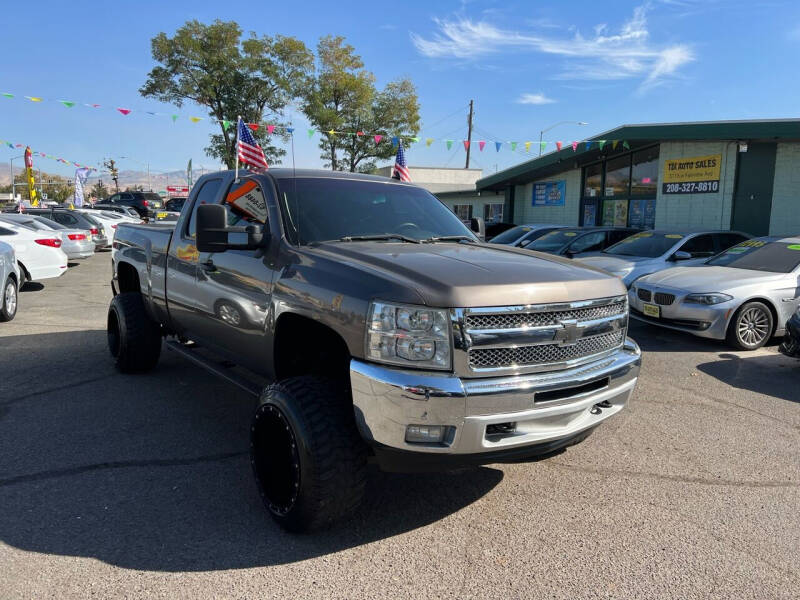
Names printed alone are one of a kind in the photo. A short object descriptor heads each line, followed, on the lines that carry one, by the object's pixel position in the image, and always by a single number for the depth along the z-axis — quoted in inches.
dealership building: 525.7
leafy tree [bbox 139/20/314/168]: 1296.8
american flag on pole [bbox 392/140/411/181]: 389.0
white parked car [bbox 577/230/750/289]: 398.0
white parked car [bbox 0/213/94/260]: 617.7
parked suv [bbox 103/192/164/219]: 1547.2
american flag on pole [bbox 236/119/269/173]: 270.4
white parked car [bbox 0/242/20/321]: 343.6
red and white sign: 2749.5
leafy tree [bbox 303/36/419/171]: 1353.3
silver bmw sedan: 300.5
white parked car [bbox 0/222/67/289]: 444.8
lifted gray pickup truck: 109.6
